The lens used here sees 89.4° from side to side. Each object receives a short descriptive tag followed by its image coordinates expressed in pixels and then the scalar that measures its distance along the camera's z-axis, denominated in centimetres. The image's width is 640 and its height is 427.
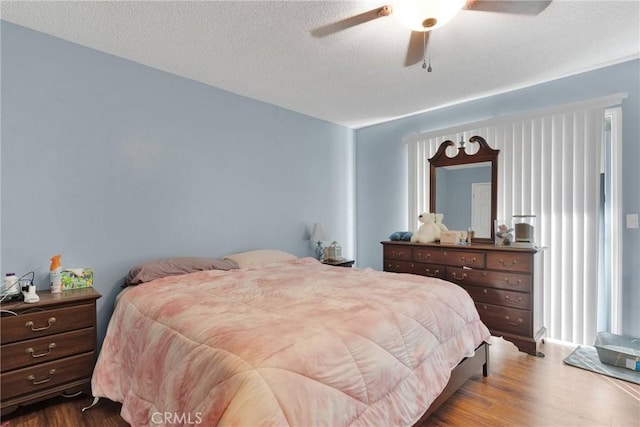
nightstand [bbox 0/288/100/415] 189
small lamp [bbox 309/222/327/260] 400
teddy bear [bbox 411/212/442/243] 353
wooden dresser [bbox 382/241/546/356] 278
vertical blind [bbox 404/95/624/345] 289
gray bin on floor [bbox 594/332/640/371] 238
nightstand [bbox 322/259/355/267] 386
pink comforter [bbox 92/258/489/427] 112
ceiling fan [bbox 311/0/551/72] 168
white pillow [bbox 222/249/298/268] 313
